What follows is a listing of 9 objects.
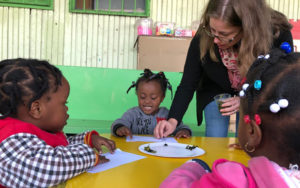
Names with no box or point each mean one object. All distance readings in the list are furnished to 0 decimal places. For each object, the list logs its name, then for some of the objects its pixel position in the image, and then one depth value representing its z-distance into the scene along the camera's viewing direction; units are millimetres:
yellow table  761
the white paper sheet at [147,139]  1382
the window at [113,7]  4345
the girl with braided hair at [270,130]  560
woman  1404
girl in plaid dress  808
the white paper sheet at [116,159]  889
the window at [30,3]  4207
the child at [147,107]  2107
